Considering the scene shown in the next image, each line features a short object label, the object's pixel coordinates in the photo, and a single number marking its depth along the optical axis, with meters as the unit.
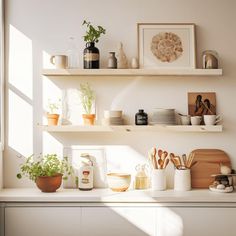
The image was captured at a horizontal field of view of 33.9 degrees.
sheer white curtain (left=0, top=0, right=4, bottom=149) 3.25
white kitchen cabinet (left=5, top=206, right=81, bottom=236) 2.90
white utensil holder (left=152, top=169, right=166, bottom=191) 3.13
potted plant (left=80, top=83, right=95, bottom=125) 3.21
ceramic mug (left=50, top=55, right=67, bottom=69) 3.17
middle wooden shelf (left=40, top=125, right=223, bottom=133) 3.14
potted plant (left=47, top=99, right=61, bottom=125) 3.21
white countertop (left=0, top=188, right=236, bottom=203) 2.87
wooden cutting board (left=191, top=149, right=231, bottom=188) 3.26
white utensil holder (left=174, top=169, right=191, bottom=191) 3.12
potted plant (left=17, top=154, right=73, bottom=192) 3.03
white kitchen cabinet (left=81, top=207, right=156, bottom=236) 2.88
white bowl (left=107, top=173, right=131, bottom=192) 3.09
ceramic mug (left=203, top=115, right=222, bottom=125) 3.18
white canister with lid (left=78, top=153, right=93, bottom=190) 3.16
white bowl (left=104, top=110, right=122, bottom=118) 3.20
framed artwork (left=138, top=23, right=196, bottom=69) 3.29
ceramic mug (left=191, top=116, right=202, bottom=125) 3.20
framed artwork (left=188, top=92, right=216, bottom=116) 3.31
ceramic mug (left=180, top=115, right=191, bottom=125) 3.23
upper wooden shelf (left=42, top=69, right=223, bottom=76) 3.15
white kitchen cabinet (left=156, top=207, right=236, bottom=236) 2.87
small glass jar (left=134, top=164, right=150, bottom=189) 3.21
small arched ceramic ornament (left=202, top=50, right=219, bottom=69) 3.19
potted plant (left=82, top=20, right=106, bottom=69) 3.18
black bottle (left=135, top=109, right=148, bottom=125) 3.20
